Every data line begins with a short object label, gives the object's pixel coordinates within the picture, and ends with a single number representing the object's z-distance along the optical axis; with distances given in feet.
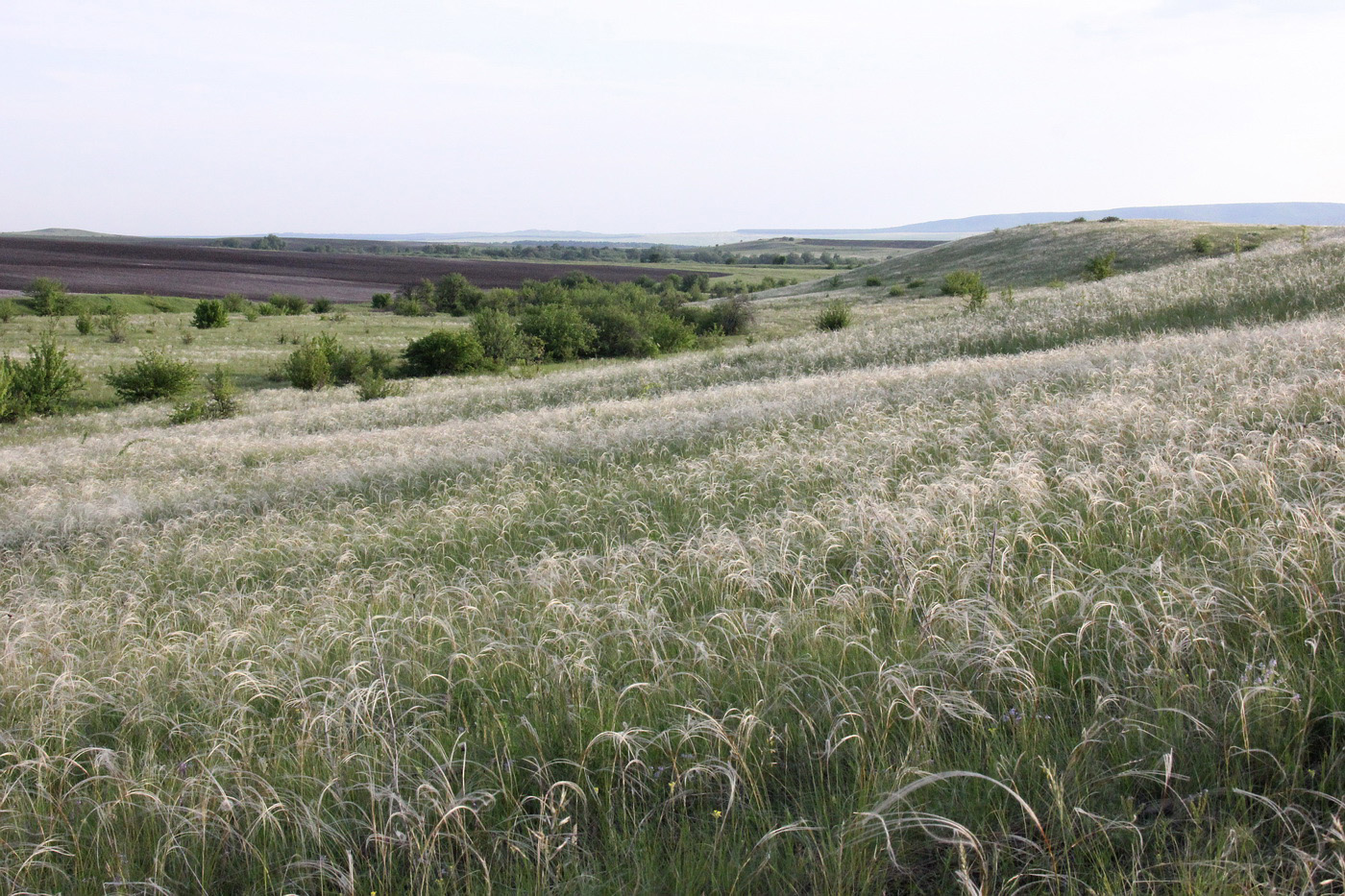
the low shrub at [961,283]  134.10
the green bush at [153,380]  89.51
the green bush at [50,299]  149.89
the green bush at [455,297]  211.61
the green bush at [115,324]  125.90
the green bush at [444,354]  112.54
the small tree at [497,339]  121.70
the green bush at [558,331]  128.88
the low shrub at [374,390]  89.25
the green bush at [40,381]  79.97
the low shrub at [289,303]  190.90
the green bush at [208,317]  146.30
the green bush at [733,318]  140.56
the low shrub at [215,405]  77.10
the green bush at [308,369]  99.25
